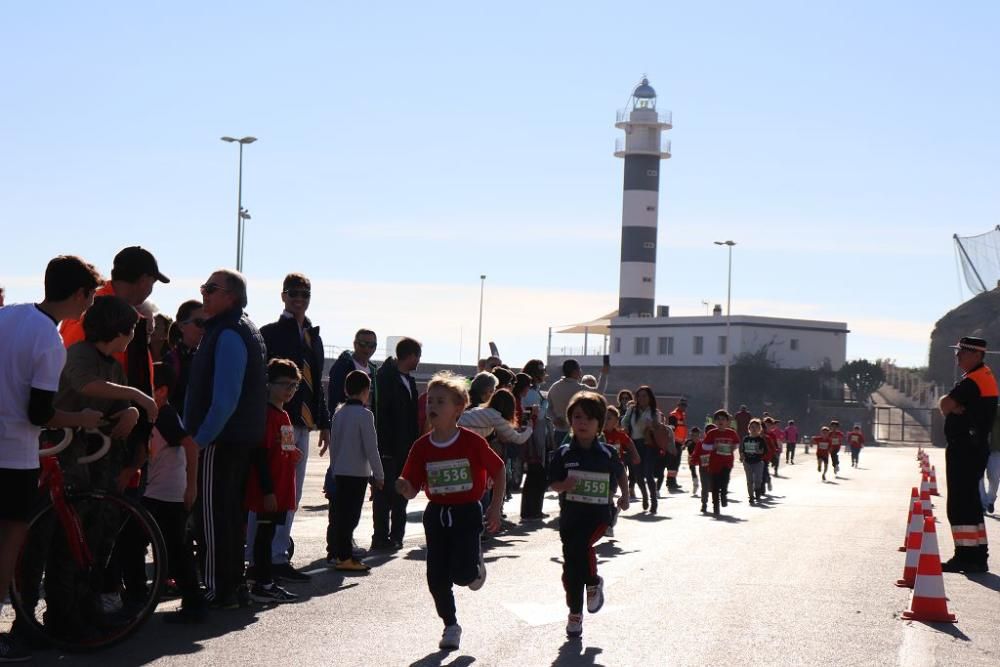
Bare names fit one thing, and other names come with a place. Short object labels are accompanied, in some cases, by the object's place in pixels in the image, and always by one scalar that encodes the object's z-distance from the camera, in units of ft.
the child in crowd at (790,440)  172.86
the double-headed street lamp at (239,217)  187.62
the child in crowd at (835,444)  130.82
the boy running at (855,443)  163.73
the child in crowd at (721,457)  67.72
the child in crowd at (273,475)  30.37
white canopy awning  384.47
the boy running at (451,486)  26.27
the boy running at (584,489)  28.63
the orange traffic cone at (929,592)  31.35
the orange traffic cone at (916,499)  36.89
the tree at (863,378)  349.20
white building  351.87
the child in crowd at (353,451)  37.70
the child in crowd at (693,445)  87.76
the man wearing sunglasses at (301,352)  36.60
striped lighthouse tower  328.49
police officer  42.45
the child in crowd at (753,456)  79.82
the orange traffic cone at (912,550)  36.91
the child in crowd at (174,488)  26.81
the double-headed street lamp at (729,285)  311.47
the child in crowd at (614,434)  54.04
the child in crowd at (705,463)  68.33
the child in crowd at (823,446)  127.65
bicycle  23.71
